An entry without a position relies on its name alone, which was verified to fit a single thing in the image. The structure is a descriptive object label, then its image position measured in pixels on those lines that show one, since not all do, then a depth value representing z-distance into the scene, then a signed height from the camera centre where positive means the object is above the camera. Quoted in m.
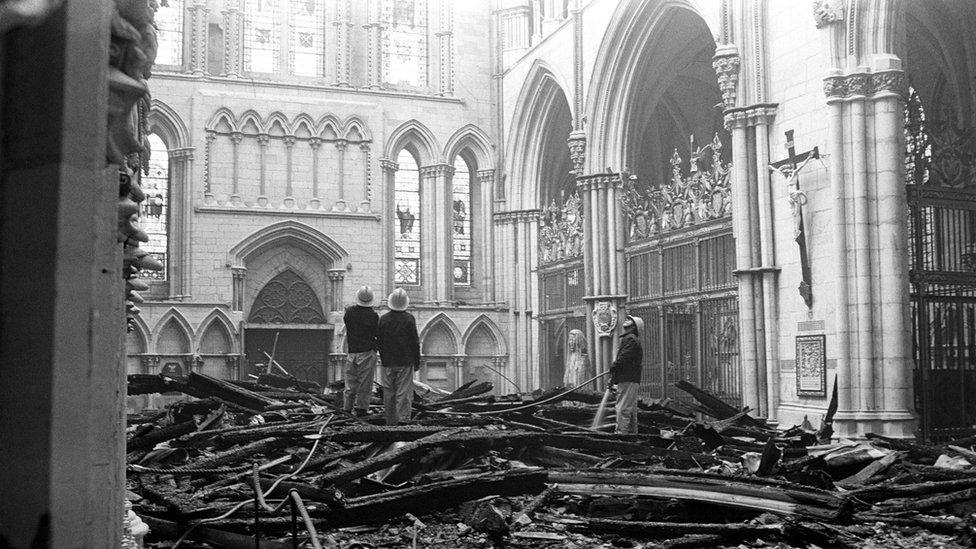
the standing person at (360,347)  11.67 -0.09
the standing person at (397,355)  11.07 -0.18
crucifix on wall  13.54 +1.85
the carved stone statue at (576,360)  20.16 -0.46
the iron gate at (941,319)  12.92 +0.20
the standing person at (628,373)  10.96 -0.39
